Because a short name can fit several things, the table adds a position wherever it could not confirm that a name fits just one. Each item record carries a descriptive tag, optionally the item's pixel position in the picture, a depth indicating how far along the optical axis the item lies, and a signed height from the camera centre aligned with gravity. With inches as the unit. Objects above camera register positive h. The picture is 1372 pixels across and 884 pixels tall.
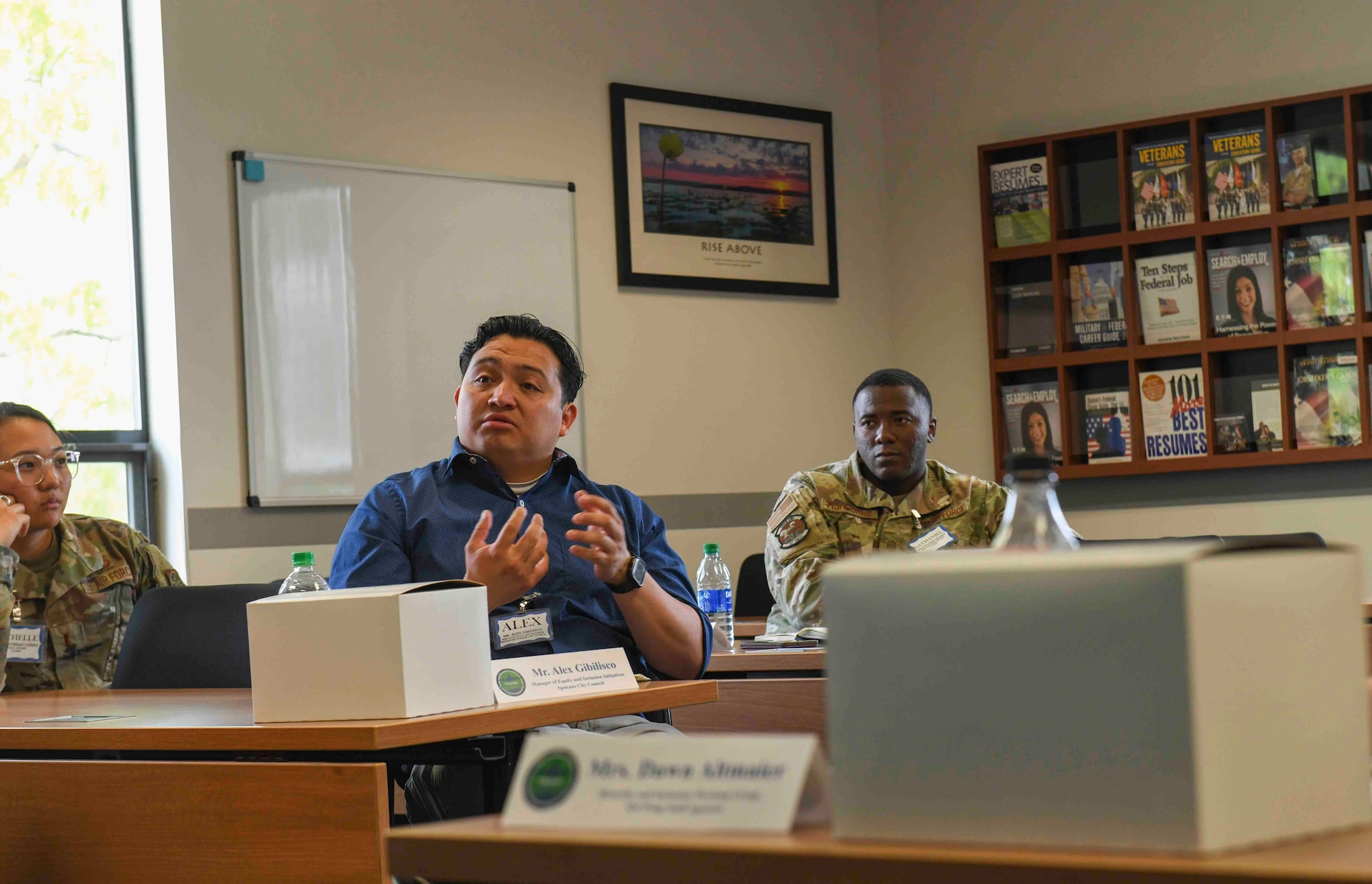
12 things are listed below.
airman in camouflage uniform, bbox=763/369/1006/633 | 150.4 -4.9
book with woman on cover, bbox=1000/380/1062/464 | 223.9 +4.6
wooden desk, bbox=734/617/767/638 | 150.7 -17.7
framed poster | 214.4 +41.1
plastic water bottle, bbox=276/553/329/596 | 102.0 -7.1
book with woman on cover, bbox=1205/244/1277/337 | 207.5 +21.0
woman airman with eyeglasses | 121.7 -7.5
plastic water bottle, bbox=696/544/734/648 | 146.8 -16.2
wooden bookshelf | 200.8 +27.7
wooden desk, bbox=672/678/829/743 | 117.7 -20.6
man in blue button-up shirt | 89.0 -3.6
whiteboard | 179.2 +22.9
